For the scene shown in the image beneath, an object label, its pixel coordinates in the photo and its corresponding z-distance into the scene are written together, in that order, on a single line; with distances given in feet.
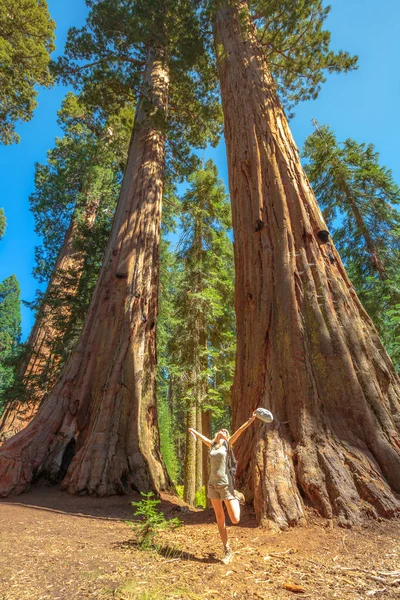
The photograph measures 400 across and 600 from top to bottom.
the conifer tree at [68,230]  31.30
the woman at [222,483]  8.87
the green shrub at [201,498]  38.93
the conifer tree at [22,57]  36.32
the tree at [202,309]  34.06
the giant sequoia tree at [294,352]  9.86
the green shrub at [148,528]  8.61
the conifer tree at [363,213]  33.27
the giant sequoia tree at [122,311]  16.26
